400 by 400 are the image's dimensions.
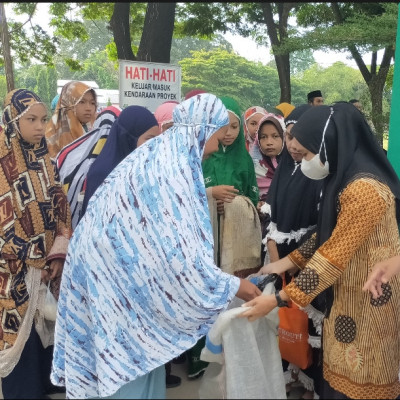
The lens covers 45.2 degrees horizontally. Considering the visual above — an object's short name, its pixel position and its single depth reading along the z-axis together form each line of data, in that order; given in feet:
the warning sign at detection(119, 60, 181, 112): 19.21
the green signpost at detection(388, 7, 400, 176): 9.53
